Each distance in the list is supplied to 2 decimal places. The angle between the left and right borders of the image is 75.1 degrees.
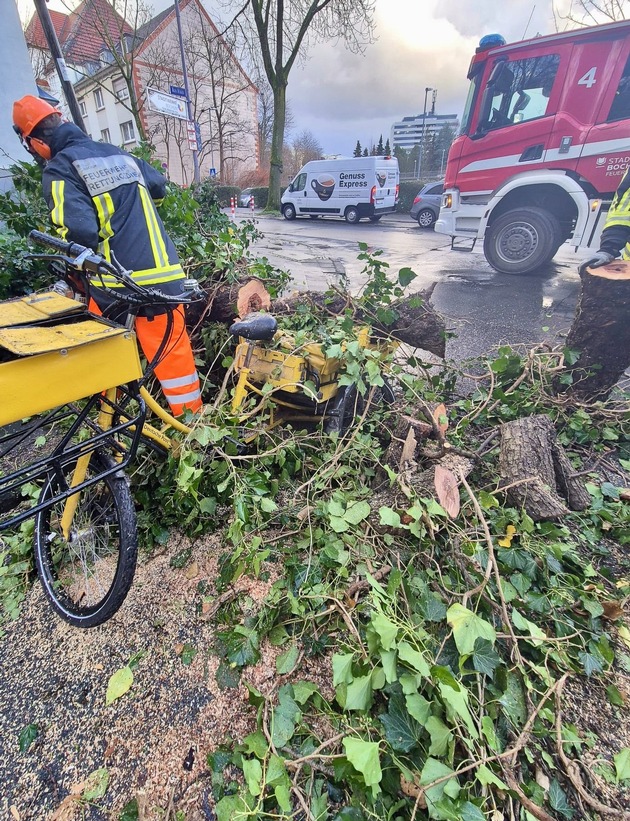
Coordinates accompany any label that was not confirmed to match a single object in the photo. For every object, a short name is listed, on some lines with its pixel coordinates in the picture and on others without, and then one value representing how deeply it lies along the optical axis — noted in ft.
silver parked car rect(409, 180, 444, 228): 50.14
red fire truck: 20.94
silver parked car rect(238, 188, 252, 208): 75.50
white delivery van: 50.85
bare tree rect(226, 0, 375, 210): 55.11
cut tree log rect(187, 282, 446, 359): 9.53
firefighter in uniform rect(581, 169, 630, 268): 10.80
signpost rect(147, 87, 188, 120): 35.22
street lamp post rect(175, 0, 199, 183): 43.37
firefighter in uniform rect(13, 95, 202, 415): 7.41
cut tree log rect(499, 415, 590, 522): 6.43
